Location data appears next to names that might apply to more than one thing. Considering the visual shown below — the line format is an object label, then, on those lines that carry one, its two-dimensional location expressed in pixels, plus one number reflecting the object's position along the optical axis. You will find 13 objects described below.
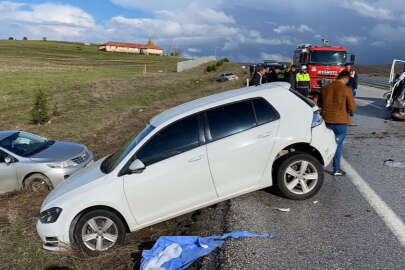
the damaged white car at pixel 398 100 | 11.35
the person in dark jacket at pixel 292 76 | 13.43
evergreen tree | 17.29
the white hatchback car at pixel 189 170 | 4.80
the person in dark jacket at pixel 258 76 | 13.45
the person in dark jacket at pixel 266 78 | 16.32
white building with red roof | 142.88
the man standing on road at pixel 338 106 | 6.05
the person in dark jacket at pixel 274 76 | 16.49
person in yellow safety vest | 13.99
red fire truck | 16.50
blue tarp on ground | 3.99
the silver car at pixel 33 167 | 8.21
